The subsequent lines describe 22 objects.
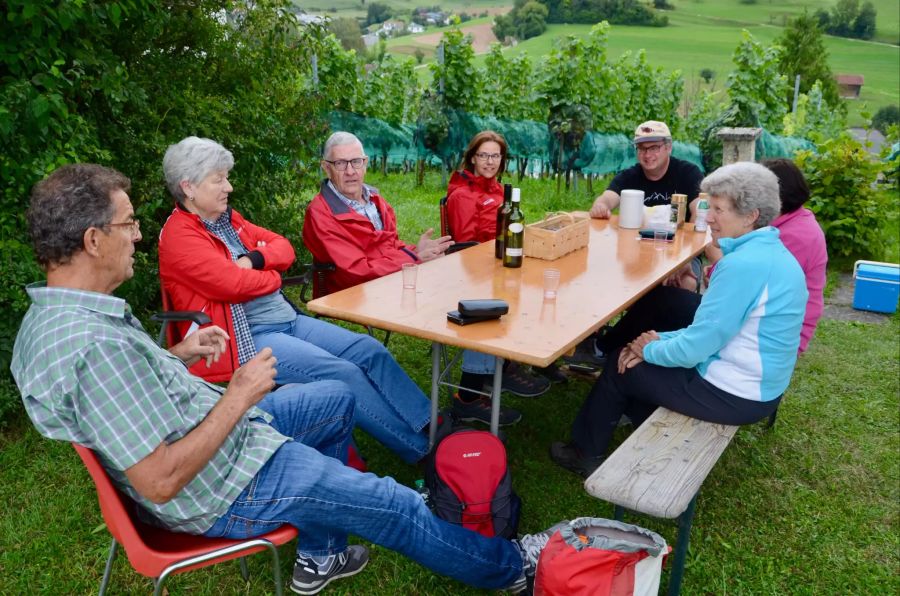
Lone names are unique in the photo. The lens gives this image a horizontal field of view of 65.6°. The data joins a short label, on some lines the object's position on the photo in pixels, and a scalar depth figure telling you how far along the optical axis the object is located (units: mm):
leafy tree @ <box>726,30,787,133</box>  8906
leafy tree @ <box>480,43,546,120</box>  11547
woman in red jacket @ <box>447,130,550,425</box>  3756
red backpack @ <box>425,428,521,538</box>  2258
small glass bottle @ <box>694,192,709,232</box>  3809
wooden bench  1923
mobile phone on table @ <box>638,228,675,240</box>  3613
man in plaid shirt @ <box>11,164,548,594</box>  1446
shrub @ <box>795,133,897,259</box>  6258
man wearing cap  4012
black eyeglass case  2297
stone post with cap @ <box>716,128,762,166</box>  7586
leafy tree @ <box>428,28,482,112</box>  9000
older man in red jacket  3148
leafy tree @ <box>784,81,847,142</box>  15719
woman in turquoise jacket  2271
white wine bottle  2992
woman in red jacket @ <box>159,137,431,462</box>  2590
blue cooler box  5148
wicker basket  3139
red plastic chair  1541
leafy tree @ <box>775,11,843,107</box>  41812
